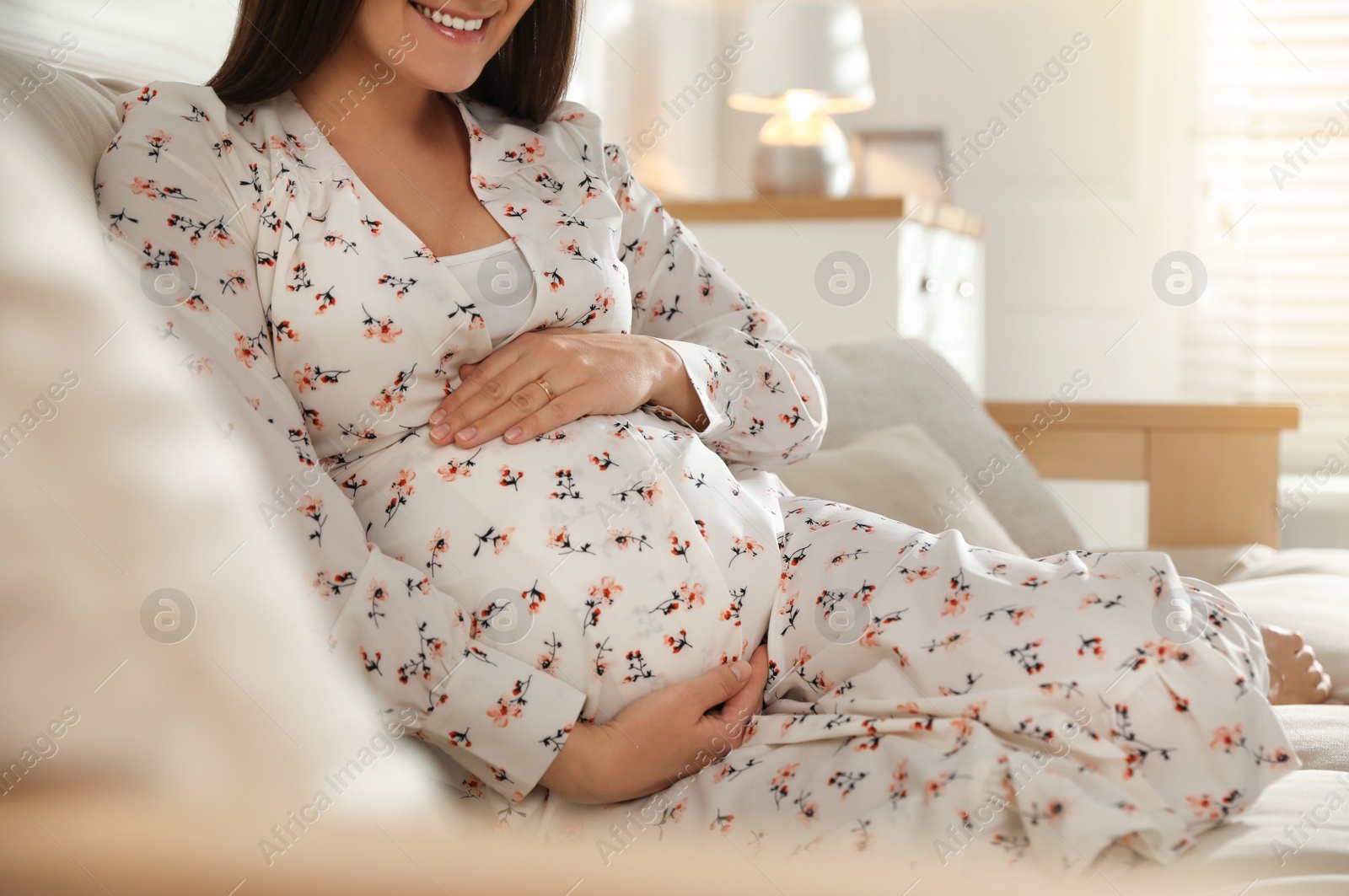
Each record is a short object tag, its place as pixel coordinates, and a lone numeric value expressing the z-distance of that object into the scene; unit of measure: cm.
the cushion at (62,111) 74
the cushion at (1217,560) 154
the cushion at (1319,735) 91
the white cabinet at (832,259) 225
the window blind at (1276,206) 297
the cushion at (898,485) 138
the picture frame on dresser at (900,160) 314
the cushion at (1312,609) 117
